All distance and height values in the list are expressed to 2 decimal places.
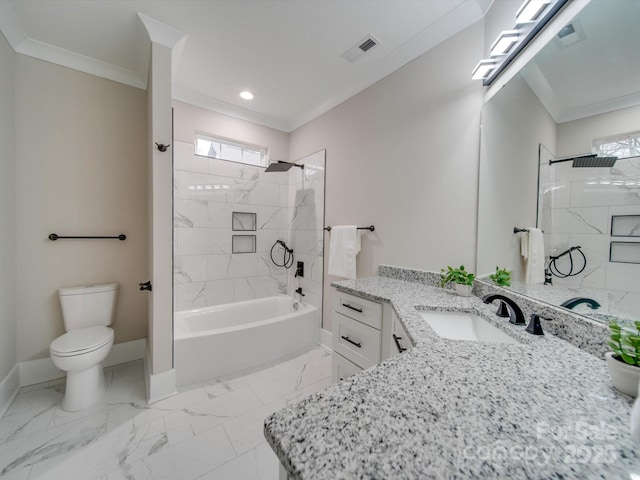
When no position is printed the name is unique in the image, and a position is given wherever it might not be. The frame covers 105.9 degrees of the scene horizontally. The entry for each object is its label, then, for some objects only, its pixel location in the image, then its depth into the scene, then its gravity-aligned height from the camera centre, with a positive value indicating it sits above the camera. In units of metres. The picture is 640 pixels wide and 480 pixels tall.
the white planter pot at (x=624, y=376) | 0.58 -0.34
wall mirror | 0.77 +0.34
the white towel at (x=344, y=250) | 2.30 -0.16
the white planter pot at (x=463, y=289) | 1.48 -0.33
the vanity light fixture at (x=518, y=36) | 1.04 +1.00
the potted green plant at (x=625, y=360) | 0.59 -0.31
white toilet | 1.63 -0.82
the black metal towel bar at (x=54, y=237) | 1.96 -0.08
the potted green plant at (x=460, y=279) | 1.48 -0.28
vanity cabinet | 1.41 -0.63
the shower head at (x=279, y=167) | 2.76 +0.76
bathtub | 1.97 -1.01
